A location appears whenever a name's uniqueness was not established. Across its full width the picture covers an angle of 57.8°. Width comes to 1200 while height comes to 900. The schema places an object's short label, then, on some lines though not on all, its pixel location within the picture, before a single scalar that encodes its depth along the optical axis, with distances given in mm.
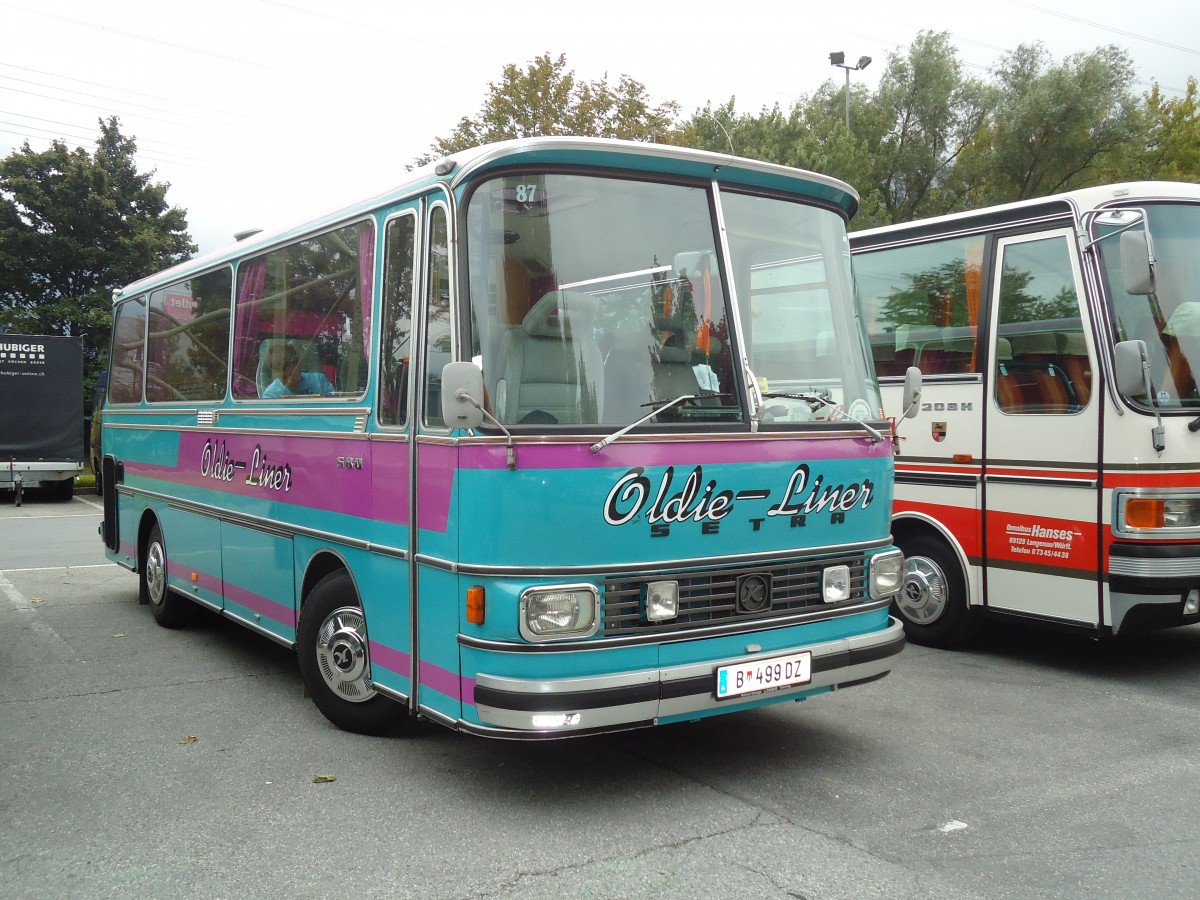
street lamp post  34469
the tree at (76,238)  33750
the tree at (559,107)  30688
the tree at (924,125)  36125
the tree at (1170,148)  33250
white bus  6453
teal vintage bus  4363
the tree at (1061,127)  32375
